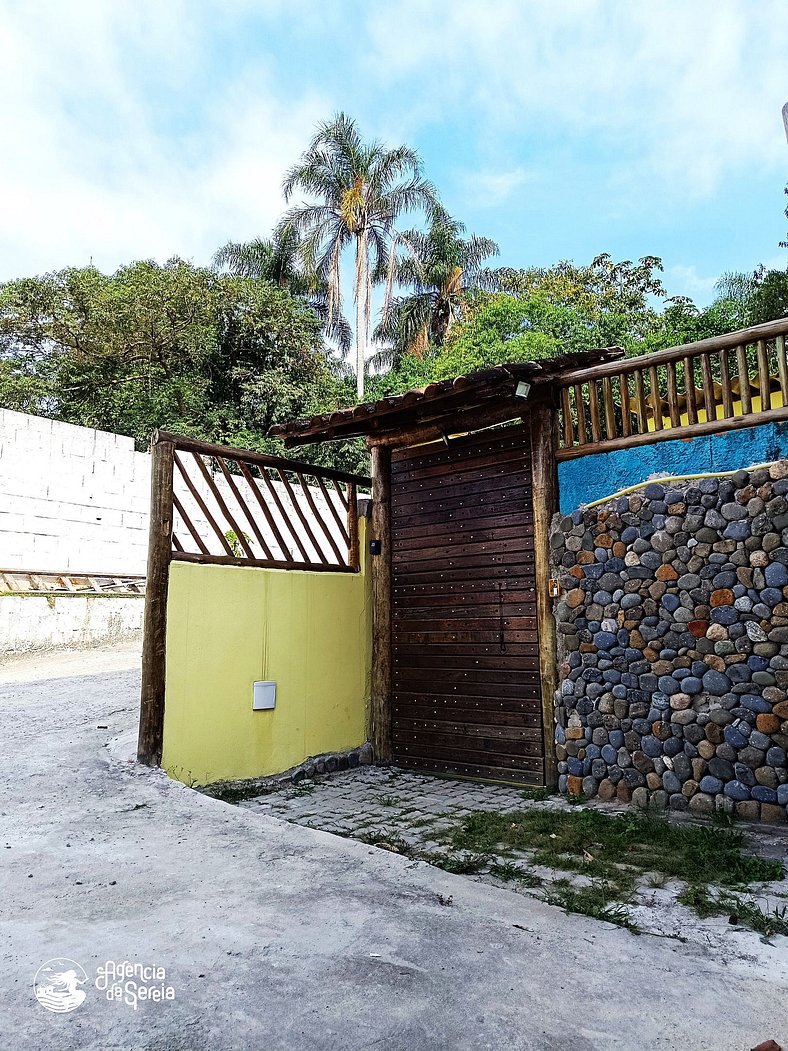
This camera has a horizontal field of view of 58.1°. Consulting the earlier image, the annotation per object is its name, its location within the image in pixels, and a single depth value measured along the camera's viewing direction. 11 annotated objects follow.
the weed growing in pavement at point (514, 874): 3.40
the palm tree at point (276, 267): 24.64
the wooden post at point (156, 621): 5.00
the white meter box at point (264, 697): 5.68
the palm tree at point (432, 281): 24.12
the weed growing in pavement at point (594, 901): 2.96
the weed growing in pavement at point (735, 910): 2.82
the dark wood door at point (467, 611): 5.81
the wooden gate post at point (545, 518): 5.55
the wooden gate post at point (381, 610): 6.66
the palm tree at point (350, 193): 22.86
